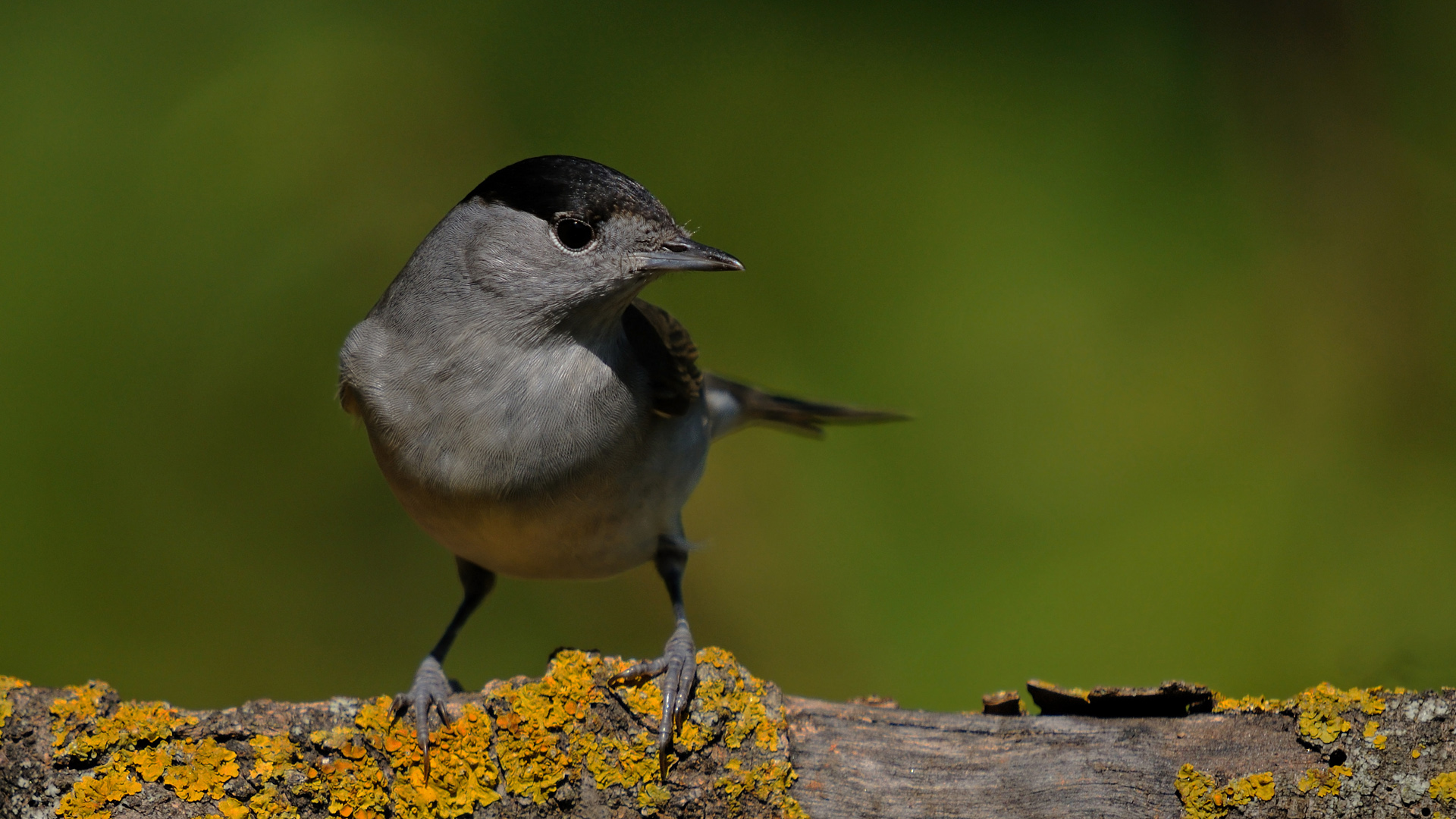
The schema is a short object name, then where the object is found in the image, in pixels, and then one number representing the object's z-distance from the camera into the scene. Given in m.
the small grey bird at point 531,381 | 2.83
